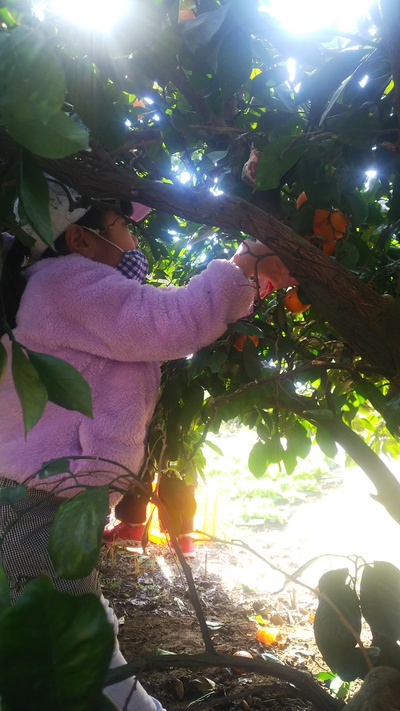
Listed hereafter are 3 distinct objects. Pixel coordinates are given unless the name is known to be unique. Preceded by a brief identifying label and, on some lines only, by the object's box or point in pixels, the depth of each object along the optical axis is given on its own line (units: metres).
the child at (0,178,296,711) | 0.90
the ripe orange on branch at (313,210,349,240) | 0.86
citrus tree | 0.40
